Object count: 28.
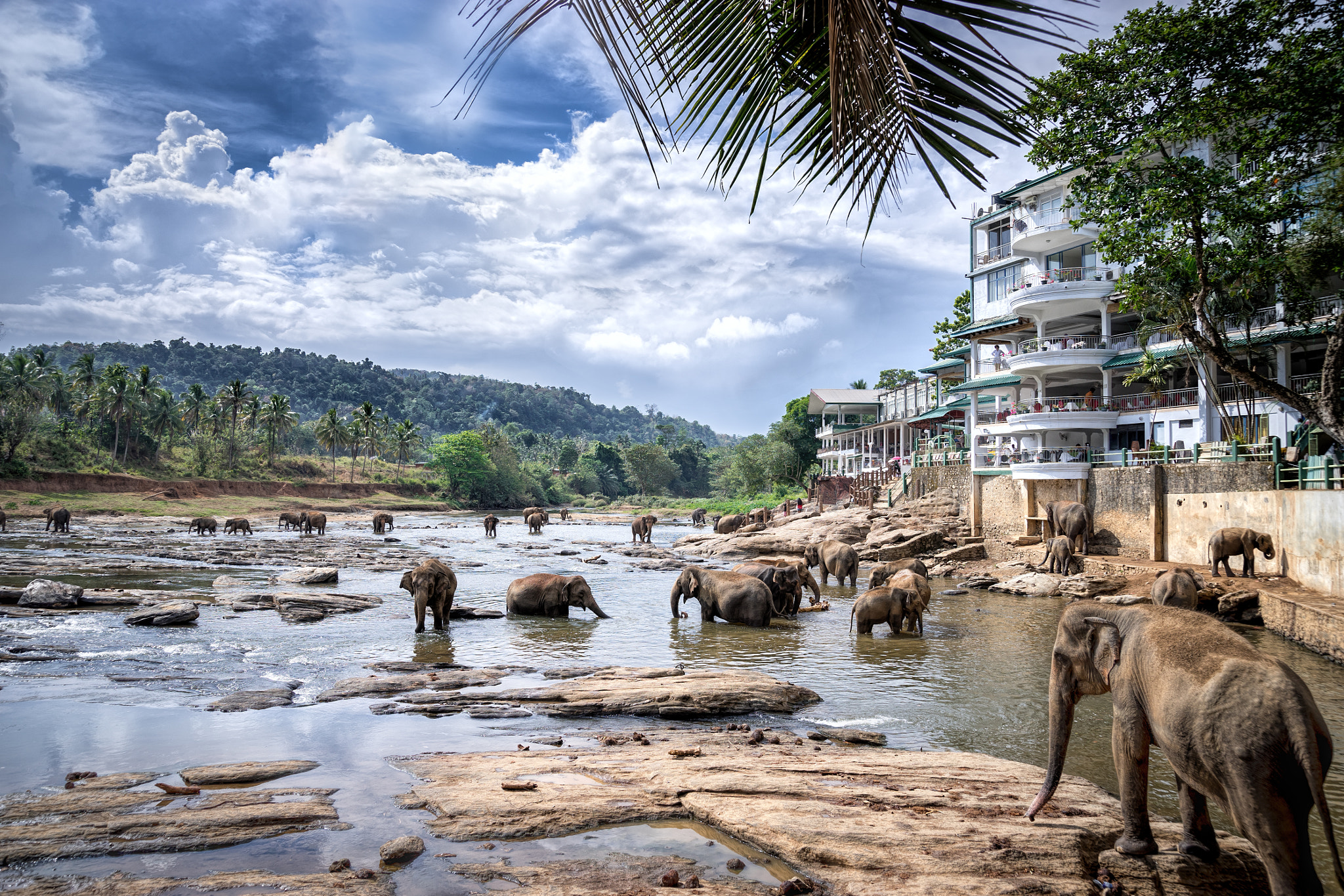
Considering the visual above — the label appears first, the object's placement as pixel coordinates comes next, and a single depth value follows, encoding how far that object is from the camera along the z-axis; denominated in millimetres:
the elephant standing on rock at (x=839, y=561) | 27984
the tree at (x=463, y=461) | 89750
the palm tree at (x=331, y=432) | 92438
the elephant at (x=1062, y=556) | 26031
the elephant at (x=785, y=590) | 19172
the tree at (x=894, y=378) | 77500
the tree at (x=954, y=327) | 50578
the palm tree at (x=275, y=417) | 84688
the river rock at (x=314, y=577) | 23969
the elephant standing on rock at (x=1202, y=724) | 4359
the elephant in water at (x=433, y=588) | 16578
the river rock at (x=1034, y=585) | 24156
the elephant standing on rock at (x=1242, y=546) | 20266
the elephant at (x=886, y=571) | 22625
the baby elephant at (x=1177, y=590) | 17453
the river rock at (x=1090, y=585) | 22766
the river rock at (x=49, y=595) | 17469
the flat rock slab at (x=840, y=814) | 5195
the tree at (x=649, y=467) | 118000
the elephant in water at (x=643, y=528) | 48925
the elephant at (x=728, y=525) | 46625
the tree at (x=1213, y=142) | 16625
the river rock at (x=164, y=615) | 16219
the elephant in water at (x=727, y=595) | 17828
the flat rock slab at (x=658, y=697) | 10461
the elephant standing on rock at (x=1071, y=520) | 27844
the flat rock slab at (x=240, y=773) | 7238
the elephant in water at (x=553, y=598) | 18953
